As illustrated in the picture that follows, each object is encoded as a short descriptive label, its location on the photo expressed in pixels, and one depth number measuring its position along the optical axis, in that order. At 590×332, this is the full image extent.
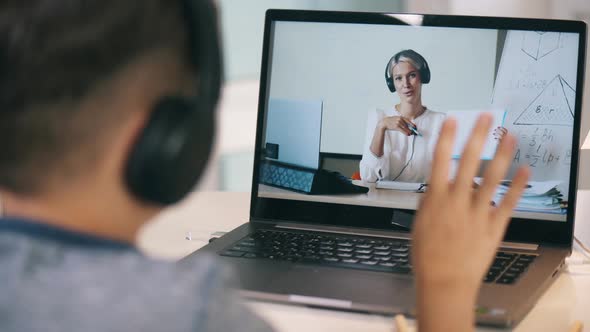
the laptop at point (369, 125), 1.27
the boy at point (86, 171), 0.73
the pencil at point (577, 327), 1.10
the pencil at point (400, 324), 1.10
